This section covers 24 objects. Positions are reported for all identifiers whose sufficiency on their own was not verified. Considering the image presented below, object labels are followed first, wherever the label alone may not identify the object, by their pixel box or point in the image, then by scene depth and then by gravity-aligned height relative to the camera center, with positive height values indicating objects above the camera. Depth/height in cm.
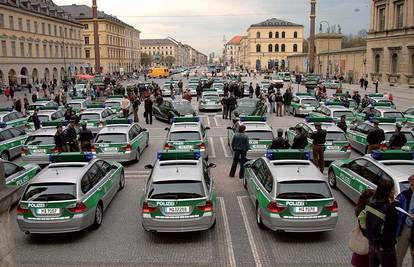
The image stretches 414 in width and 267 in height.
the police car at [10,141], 1656 -228
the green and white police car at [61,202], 891 -249
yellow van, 9662 +191
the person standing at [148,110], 2600 -175
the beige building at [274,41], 13675 +1201
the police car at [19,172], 1134 -243
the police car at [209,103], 3181 -166
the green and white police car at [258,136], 1491 -198
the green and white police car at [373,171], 968 -221
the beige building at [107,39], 10131 +1085
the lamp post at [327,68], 7745 +185
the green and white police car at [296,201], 870 -246
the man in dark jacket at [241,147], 1345 -208
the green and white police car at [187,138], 1506 -203
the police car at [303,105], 2859 -172
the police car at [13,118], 2116 -177
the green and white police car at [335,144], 1500 -228
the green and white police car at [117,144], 1521 -220
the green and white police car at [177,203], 876 -246
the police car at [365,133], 1578 -214
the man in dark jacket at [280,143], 1319 -192
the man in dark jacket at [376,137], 1455 -197
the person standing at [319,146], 1365 -211
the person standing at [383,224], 598 -200
